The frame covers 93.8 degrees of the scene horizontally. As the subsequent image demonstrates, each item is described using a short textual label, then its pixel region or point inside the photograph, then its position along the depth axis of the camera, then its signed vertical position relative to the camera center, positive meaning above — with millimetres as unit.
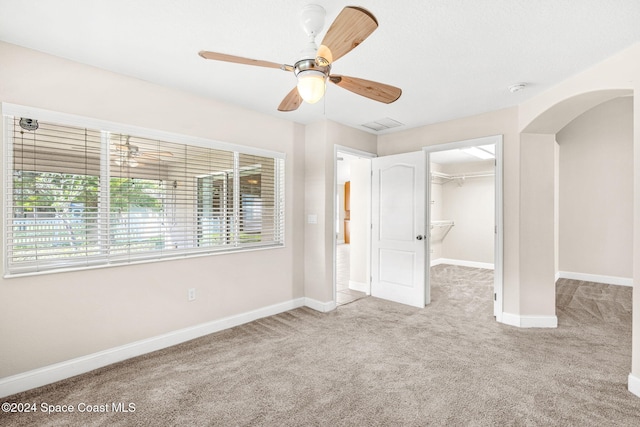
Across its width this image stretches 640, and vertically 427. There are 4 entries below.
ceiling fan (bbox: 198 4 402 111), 1373 +859
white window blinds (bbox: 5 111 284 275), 2246 +167
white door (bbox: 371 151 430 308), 4062 -208
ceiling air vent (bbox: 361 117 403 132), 3984 +1246
